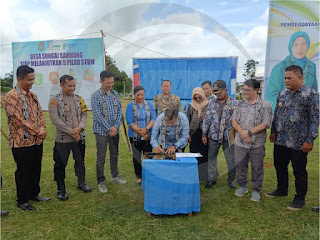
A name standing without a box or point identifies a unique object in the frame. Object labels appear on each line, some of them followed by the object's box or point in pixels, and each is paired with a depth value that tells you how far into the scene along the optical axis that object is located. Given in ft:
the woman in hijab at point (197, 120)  12.14
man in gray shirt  10.34
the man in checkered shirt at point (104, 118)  11.37
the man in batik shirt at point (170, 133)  10.33
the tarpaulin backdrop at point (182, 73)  26.09
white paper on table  9.59
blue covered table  8.80
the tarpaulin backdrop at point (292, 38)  21.72
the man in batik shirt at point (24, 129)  9.20
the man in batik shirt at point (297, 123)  9.23
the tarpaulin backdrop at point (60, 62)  30.99
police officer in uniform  10.41
